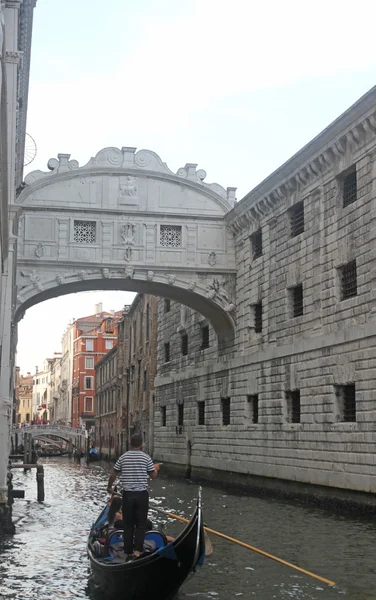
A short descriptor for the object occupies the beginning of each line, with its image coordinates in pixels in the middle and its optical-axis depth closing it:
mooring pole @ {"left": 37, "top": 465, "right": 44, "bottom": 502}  19.70
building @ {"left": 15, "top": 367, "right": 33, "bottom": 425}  128.62
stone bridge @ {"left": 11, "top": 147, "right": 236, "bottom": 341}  22.80
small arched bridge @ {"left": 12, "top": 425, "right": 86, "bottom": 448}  61.39
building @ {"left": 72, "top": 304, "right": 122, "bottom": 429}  75.69
